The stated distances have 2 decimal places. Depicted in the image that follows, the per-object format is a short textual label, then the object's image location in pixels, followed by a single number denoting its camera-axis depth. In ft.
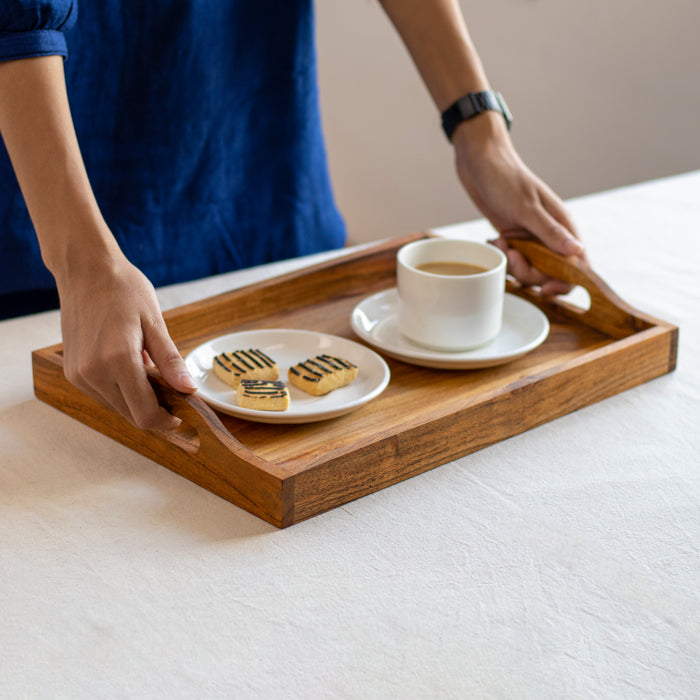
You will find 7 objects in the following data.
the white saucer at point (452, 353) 3.84
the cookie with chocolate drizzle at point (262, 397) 3.54
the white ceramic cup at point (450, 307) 3.85
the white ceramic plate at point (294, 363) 3.54
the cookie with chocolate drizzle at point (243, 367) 3.67
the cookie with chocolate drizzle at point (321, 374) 3.66
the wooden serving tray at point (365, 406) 3.37
